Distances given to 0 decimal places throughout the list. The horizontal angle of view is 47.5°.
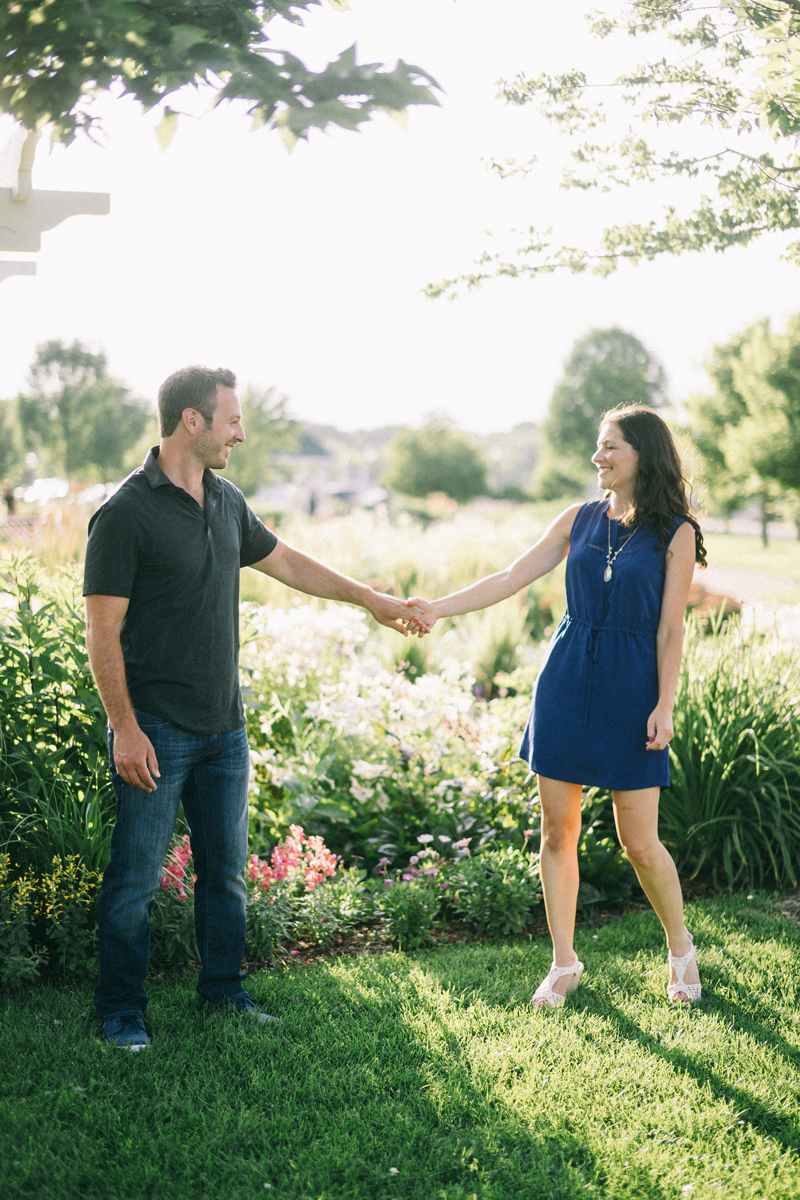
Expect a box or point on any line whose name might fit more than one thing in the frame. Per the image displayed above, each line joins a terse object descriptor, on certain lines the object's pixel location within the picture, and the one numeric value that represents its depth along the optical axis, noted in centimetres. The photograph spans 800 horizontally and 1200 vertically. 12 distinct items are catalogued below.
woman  309
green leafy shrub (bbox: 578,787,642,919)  411
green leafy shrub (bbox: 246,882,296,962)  346
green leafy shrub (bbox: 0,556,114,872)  330
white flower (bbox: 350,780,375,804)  441
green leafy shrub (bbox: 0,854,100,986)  308
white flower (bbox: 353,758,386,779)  435
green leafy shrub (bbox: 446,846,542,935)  380
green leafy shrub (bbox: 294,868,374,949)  359
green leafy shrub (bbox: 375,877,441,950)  371
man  266
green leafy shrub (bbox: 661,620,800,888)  420
